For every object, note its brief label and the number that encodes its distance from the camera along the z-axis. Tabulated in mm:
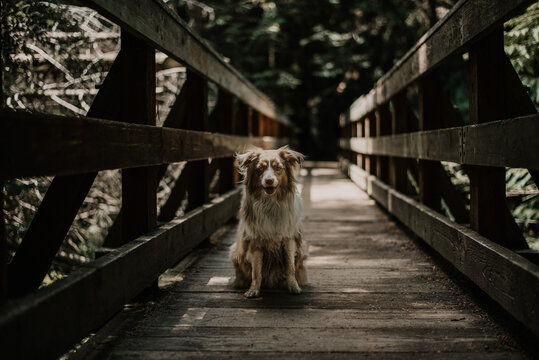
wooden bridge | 2164
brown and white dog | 3783
